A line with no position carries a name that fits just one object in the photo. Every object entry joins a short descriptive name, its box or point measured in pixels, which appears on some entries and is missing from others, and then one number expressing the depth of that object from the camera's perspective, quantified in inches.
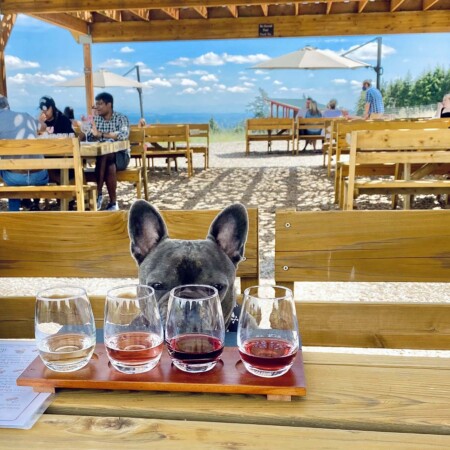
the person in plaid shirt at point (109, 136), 232.1
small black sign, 455.2
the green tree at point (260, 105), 933.8
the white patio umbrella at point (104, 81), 502.0
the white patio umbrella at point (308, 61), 505.4
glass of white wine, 35.4
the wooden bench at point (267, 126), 451.2
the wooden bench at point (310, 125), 458.0
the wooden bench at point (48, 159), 168.6
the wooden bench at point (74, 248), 66.7
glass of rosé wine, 34.7
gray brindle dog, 43.7
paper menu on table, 30.9
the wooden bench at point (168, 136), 323.0
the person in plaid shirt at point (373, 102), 430.6
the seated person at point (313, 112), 527.5
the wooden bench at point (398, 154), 170.4
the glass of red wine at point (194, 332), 34.3
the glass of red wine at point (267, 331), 34.2
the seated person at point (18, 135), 190.5
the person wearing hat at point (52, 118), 256.8
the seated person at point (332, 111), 513.0
